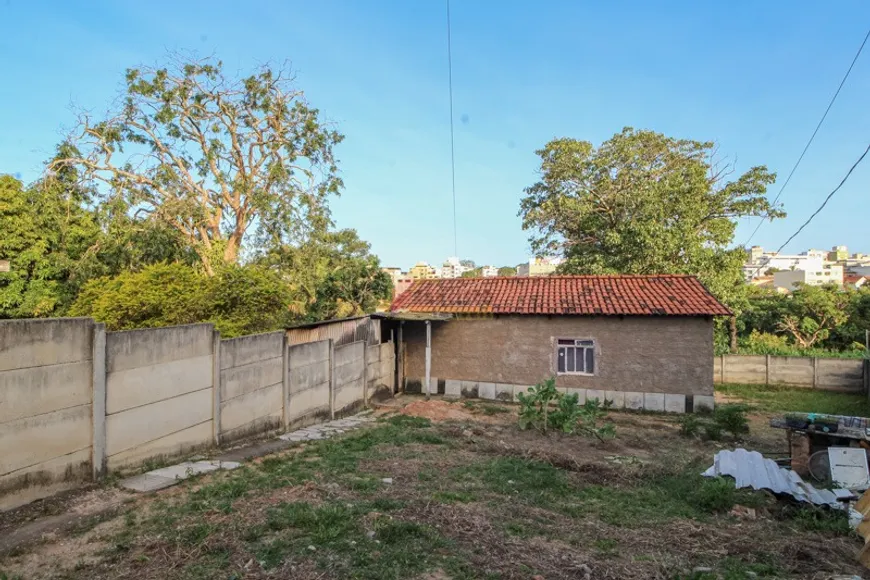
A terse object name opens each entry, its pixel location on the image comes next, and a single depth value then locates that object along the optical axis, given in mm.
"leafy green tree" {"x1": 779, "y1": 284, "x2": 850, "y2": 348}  24484
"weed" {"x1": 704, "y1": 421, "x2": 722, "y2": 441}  10875
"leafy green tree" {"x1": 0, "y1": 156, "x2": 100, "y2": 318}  15789
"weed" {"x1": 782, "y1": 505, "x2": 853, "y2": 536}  5481
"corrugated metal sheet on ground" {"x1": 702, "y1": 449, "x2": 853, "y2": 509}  6301
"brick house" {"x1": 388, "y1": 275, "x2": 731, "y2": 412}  14008
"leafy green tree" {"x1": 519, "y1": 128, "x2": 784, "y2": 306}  19547
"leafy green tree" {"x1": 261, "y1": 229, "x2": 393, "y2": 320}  22016
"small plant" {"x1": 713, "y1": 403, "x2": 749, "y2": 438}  10875
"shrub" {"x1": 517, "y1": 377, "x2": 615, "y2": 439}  10703
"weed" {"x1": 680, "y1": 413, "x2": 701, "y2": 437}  11156
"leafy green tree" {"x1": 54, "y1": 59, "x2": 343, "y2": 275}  20203
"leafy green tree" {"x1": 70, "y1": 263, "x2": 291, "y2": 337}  12383
